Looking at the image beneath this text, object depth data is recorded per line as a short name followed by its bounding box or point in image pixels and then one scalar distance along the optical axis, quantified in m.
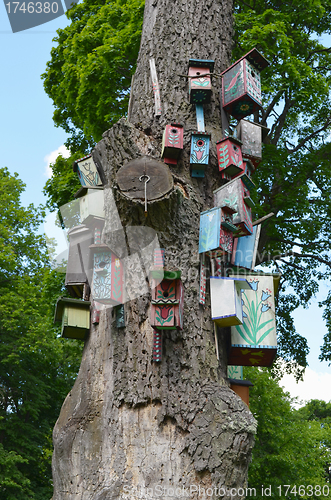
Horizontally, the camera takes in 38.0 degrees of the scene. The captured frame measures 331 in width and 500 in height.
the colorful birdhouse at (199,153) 3.22
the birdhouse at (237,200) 3.20
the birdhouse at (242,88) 3.68
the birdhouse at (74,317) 3.24
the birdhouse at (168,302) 2.61
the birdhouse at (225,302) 2.84
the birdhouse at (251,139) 3.83
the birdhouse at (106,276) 2.87
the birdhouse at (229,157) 3.35
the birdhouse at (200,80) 3.41
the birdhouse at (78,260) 3.71
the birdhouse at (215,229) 2.93
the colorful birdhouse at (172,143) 3.15
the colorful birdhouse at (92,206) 3.46
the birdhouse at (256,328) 3.15
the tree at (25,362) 12.76
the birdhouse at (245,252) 3.37
